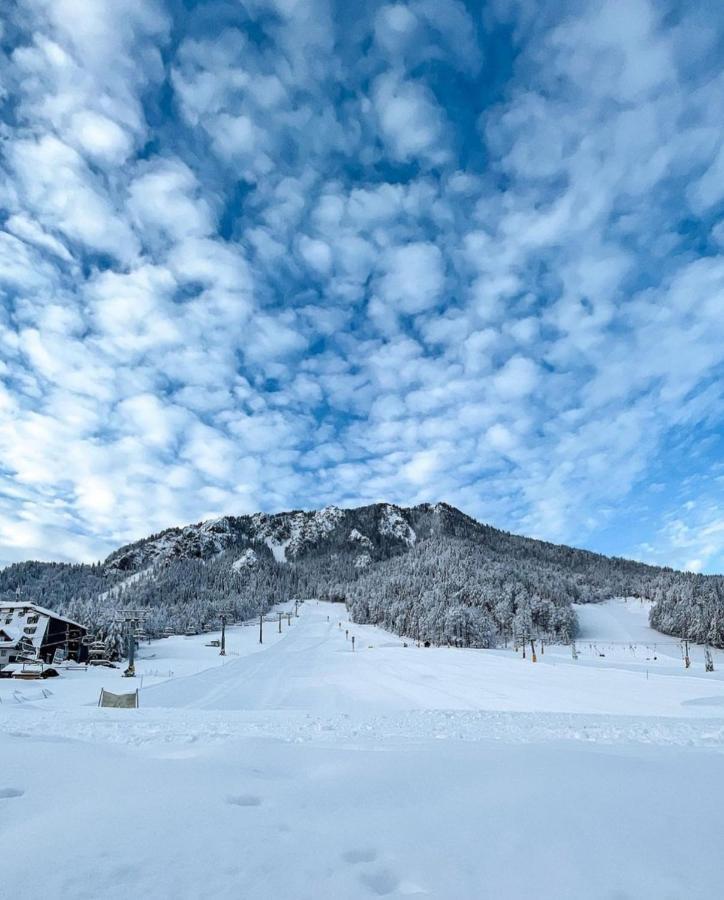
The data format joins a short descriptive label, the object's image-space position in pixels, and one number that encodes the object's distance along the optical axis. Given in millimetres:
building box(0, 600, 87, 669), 53000
